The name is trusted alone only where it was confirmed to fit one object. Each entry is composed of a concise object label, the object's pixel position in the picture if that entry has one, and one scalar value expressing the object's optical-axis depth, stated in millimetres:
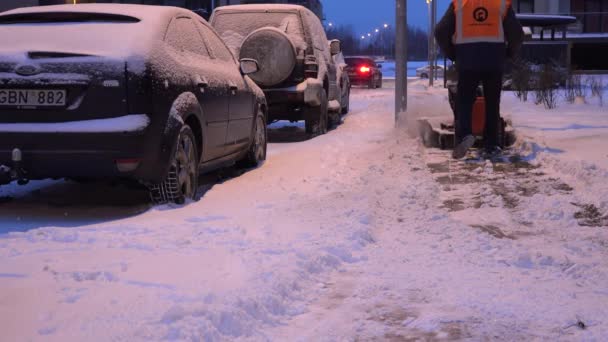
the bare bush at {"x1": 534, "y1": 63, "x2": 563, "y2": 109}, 15086
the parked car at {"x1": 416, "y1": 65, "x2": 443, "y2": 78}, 58806
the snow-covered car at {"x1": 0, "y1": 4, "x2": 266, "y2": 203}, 5594
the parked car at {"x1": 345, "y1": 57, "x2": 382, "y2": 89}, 35875
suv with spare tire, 11102
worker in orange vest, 8922
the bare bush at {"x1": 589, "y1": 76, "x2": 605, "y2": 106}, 16755
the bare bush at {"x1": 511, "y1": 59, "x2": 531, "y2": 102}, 17438
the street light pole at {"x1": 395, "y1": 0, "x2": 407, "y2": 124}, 12820
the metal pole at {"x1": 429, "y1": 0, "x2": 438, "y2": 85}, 39528
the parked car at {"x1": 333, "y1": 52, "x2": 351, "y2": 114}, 15750
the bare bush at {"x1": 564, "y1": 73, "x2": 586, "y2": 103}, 16178
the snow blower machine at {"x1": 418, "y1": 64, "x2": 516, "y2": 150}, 9398
